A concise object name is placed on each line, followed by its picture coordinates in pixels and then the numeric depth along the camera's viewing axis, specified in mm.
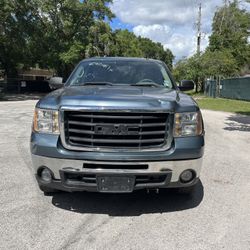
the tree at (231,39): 34392
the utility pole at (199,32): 29819
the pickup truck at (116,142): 2710
